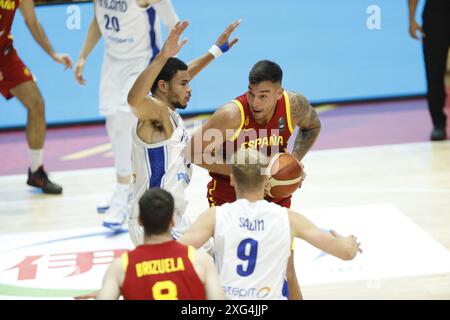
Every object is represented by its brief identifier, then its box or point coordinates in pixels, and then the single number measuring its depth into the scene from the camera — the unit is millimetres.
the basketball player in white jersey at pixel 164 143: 9844
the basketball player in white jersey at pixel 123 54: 14859
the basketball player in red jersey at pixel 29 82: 16016
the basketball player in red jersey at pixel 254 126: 10117
